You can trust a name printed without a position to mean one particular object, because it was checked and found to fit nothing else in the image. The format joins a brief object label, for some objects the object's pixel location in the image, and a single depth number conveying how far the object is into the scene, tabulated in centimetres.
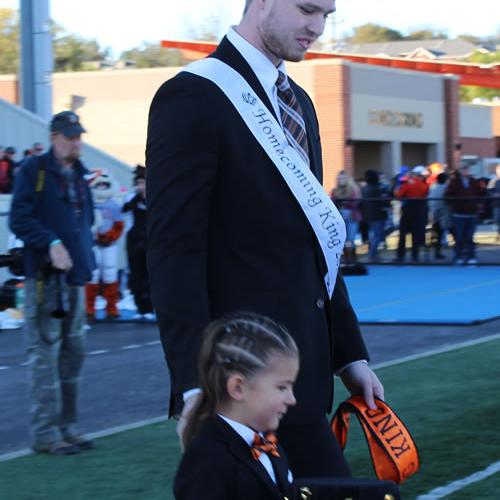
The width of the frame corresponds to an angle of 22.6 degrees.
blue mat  1434
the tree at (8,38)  9712
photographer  697
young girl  284
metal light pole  2120
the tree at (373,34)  15850
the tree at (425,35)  15735
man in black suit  310
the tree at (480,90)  11000
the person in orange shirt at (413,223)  2264
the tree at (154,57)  11575
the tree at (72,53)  10450
